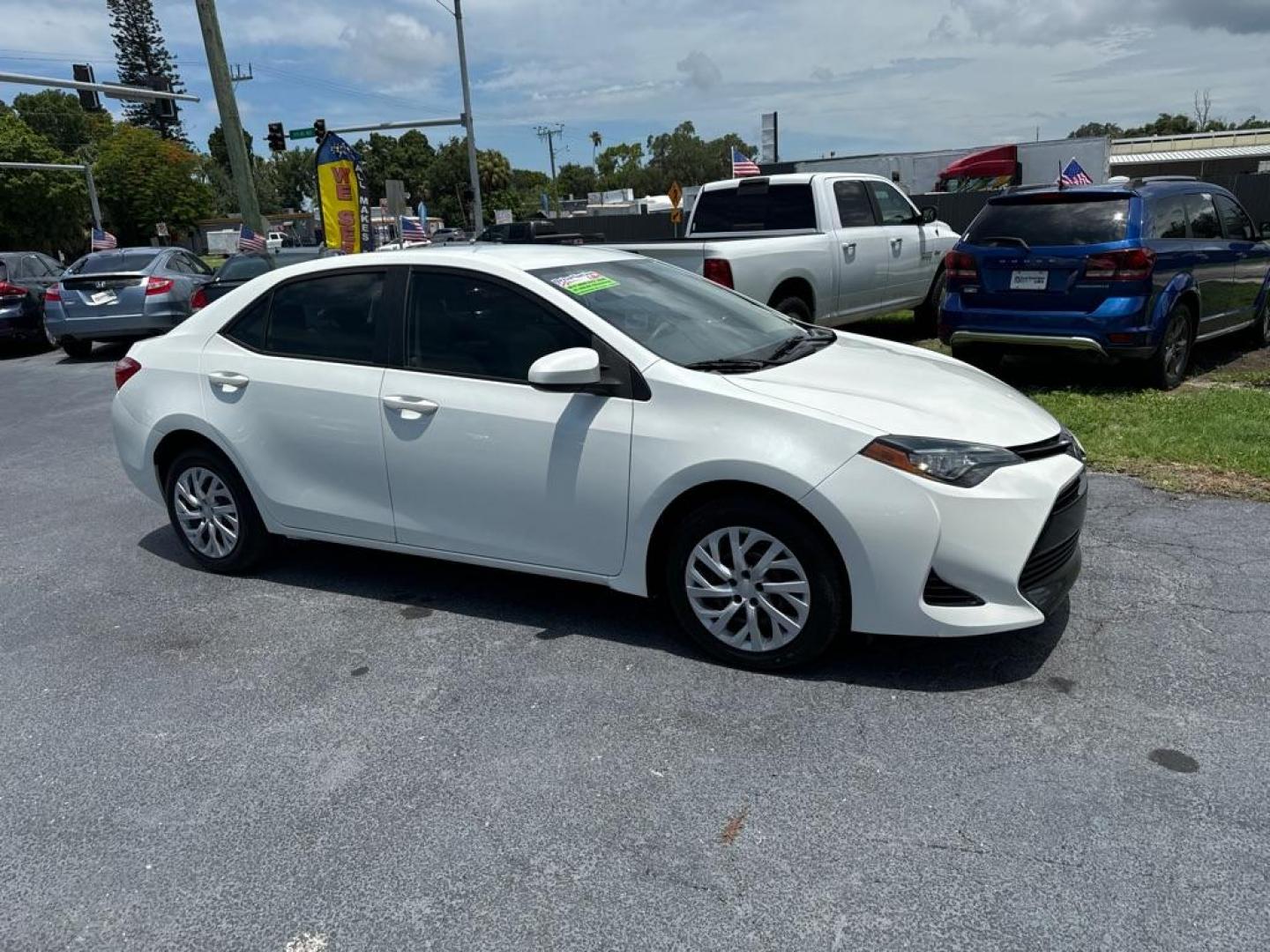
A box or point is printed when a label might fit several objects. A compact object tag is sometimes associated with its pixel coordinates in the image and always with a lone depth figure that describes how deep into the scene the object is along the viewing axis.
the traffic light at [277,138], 31.94
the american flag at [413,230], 28.57
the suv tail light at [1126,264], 7.49
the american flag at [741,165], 22.22
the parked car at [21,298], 15.52
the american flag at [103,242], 27.19
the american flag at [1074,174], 20.41
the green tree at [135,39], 81.00
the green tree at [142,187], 63.28
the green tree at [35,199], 49.41
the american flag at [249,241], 20.08
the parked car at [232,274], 13.73
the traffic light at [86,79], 23.89
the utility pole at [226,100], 18.38
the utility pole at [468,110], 34.72
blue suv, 7.58
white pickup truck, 8.76
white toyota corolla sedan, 3.51
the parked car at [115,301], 13.93
